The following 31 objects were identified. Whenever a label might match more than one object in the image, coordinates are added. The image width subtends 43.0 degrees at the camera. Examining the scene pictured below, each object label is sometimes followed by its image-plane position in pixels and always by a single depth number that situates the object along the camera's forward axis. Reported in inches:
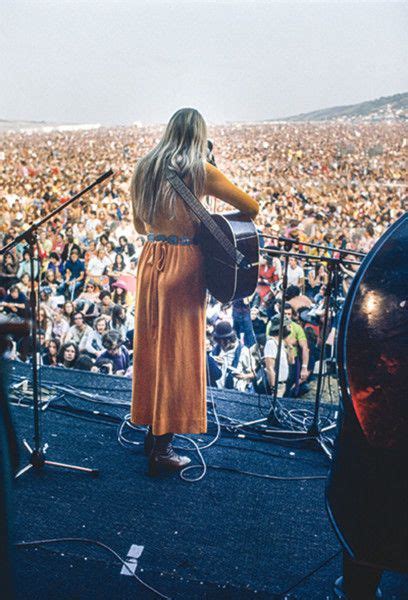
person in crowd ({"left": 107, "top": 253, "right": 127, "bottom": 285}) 285.1
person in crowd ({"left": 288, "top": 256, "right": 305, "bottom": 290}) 257.3
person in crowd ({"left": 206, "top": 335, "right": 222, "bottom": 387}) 160.9
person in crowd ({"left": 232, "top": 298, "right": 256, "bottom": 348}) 214.8
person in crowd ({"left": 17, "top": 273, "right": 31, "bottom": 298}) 248.5
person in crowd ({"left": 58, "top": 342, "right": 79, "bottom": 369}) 198.7
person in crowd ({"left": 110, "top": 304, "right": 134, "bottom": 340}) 221.0
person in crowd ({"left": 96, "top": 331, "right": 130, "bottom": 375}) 191.2
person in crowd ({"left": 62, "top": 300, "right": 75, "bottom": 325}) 231.9
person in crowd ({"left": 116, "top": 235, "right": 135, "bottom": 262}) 307.1
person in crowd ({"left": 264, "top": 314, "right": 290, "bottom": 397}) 187.5
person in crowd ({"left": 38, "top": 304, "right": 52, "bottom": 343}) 229.2
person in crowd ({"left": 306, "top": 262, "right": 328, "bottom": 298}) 253.6
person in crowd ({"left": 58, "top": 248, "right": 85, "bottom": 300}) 279.0
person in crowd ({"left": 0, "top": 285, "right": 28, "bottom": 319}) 228.7
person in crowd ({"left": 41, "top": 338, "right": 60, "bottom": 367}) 209.0
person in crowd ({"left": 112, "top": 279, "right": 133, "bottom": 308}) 252.8
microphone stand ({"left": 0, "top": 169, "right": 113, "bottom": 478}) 77.4
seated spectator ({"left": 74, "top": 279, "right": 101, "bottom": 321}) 243.9
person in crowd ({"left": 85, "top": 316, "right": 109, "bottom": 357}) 208.5
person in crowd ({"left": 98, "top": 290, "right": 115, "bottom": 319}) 242.8
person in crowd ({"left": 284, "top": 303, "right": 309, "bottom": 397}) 193.5
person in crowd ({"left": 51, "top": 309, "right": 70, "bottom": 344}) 223.4
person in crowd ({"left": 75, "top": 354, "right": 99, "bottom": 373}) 189.0
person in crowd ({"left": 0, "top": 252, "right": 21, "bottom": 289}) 257.6
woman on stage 79.4
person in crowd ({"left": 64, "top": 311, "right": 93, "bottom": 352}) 213.9
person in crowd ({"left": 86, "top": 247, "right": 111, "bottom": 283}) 293.0
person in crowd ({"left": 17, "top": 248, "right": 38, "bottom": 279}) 279.4
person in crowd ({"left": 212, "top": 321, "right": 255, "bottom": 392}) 186.1
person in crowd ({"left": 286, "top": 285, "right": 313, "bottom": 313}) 219.0
